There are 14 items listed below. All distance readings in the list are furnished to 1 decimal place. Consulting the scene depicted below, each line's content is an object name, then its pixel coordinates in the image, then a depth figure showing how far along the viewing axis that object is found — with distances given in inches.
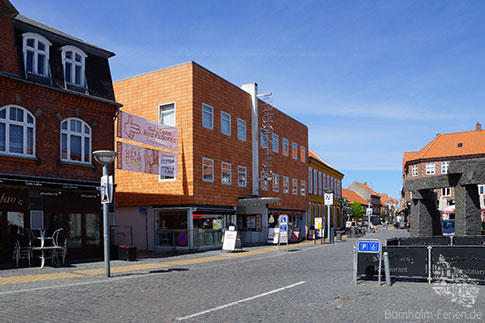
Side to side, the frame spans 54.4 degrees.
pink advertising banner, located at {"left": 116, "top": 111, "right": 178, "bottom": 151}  844.0
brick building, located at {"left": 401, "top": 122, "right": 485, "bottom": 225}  2630.4
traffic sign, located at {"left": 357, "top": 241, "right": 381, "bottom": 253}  458.3
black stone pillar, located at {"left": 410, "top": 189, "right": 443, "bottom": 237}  751.7
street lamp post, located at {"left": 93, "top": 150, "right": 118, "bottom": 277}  535.5
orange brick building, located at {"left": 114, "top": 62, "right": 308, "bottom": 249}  1009.5
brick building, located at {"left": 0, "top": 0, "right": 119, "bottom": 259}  655.1
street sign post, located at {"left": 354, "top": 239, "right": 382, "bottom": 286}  457.1
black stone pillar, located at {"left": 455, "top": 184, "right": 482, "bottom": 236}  644.1
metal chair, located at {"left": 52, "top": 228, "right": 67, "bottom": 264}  639.2
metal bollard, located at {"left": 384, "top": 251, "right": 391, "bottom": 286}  436.1
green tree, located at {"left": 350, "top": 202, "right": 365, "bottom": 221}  3900.1
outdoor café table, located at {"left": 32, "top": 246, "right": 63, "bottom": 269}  603.5
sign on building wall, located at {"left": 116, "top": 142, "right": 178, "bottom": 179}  852.0
